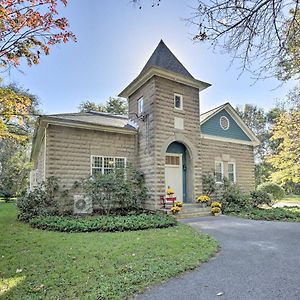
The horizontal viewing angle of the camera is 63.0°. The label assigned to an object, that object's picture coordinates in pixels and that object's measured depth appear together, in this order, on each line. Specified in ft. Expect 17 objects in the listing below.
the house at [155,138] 36.91
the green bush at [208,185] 44.45
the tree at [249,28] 11.78
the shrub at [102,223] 26.05
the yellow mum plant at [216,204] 39.73
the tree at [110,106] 112.27
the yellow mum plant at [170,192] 37.91
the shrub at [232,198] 43.20
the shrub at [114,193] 35.50
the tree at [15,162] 81.05
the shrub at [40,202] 33.04
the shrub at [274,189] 62.49
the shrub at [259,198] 46.68
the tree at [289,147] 57.21
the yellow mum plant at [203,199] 40.29
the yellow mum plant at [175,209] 35.35
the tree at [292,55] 13.61
